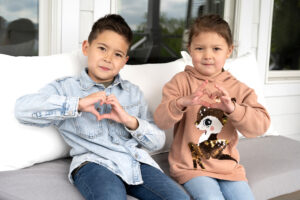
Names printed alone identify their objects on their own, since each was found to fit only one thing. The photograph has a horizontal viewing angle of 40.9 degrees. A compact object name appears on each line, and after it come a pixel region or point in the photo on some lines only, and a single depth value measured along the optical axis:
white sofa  1.41
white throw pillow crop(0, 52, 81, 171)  1.51
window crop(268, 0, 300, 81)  3.24
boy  1.41
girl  1.57
